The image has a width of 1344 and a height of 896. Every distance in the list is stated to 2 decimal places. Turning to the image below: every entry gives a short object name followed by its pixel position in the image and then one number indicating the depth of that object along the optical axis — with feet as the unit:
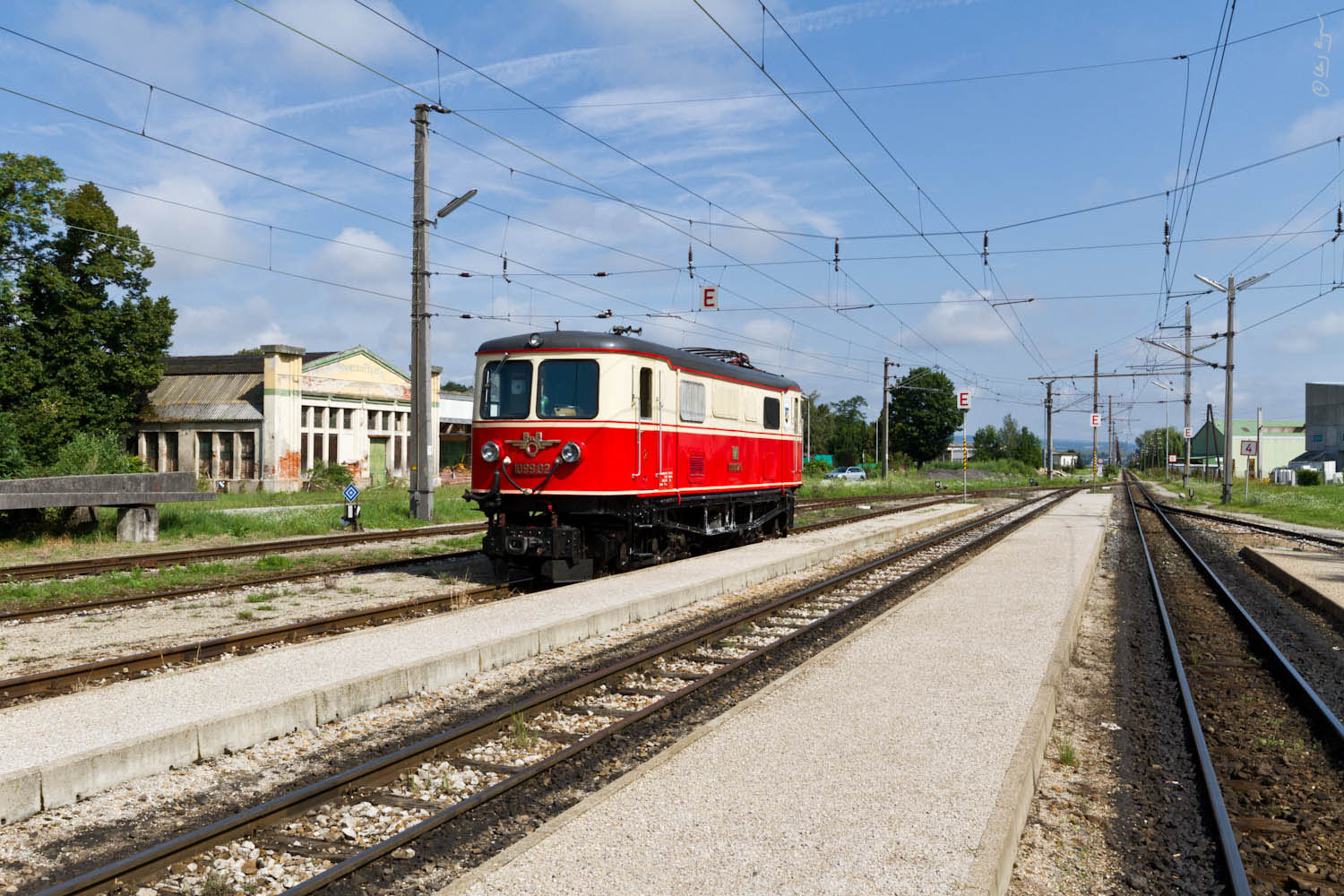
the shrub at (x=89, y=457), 72.59
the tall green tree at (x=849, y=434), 378.53
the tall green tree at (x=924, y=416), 322.34
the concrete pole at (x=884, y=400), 175.41
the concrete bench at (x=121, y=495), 55.11
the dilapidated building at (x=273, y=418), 123.34
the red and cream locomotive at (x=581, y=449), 44.83
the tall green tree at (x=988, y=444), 416.67
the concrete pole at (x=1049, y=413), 234.58
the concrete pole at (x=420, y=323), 77.25
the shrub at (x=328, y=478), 122.31
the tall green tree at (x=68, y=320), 113.50
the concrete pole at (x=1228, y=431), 131.34
